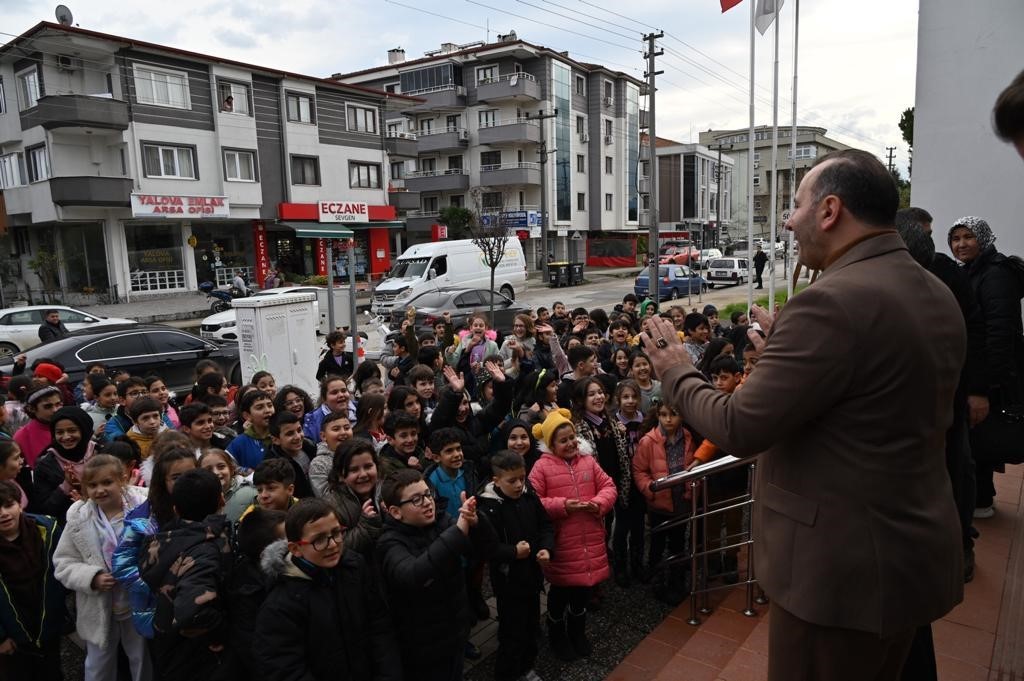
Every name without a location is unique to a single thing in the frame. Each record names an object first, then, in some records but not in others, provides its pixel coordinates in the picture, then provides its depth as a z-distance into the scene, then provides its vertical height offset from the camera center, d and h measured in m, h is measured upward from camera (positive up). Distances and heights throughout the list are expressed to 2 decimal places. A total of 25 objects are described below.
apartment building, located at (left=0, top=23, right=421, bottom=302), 25.19 +4.34
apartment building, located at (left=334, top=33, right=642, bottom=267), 44.97 +8.49
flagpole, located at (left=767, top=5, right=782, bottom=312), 11.16 +2.08
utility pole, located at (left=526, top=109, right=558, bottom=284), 38.53 +1.14
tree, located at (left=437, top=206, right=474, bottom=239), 43.19 +2.25
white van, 23.47 -0.74
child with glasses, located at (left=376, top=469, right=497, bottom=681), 3.03 -1.52
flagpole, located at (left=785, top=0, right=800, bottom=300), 13.50 +4.37
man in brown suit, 1.63 -0.51
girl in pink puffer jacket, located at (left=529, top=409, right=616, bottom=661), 3.99 -1.75
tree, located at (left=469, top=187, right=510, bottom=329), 24.98 +0.59
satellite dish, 25.52 +9.90
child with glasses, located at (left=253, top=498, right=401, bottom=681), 2.67 -1.50
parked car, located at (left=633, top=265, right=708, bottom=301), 28.17 -1.56
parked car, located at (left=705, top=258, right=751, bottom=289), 35.34 -1.54
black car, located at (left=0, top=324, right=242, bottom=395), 9.73 -1.40
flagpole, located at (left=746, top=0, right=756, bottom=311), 11.67 +0.81
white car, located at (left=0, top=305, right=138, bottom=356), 15.10 -1.31
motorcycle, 22.52 -1.35
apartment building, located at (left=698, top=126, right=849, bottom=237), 51.90 +7.54
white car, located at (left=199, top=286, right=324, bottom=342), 15.93 -1.64
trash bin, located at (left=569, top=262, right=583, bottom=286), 37.16 -1.44
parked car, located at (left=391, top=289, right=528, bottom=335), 17.62 -1.49
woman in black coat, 3.69 -0.43
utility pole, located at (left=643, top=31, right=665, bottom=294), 22.20 +3.85
